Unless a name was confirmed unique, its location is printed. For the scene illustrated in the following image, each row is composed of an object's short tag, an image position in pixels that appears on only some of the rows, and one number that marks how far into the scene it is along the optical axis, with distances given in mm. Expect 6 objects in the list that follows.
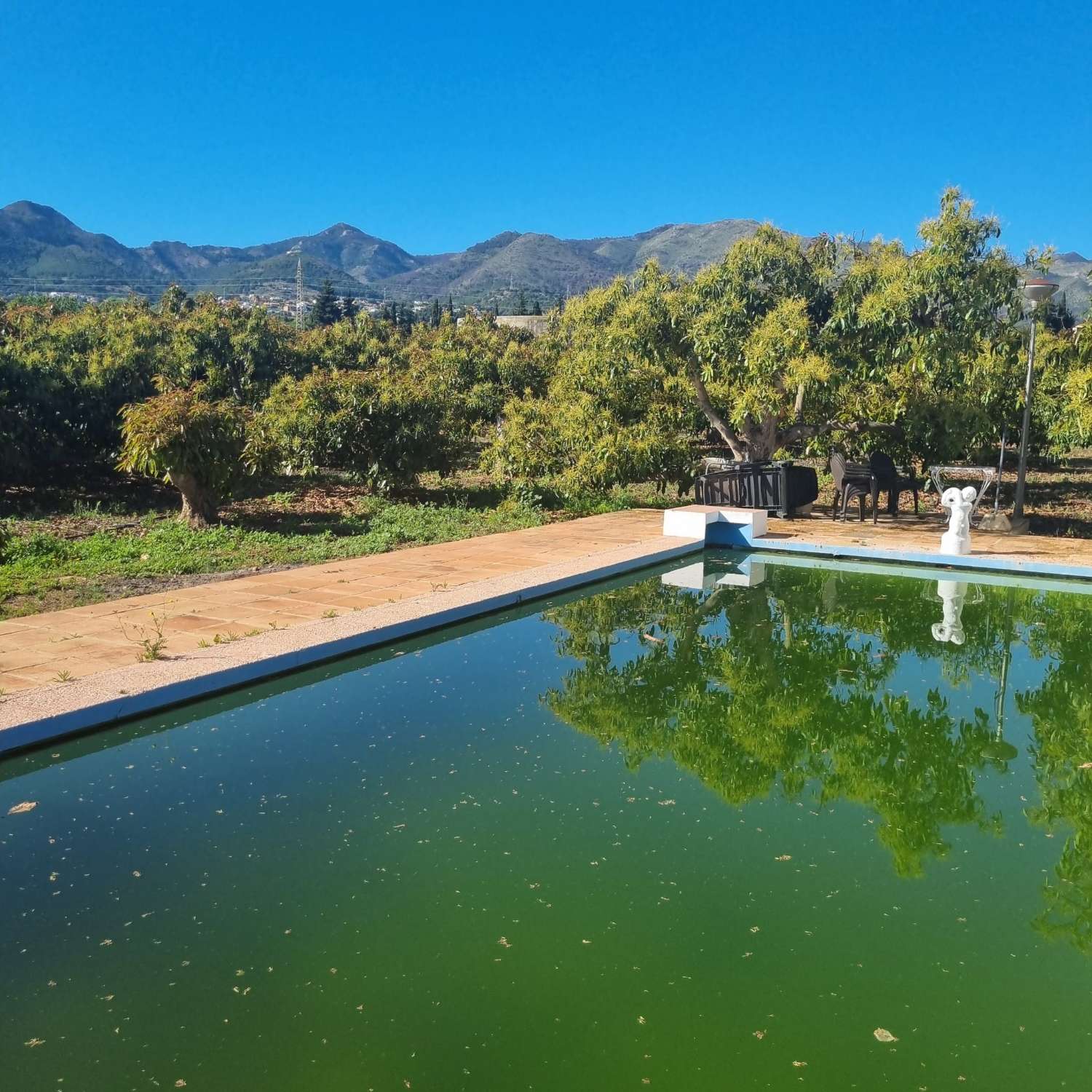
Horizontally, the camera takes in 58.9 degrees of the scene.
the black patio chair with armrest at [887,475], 10102
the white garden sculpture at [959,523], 8000
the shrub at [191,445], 8516
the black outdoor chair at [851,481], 9925
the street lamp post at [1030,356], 8617
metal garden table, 9172
